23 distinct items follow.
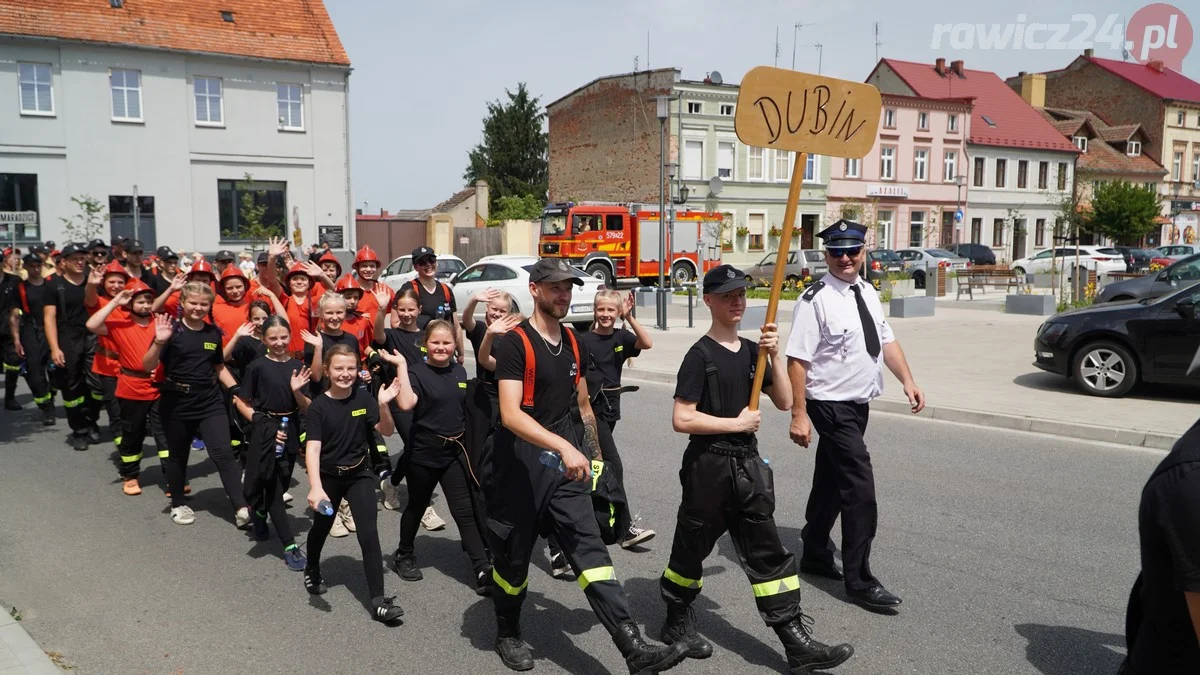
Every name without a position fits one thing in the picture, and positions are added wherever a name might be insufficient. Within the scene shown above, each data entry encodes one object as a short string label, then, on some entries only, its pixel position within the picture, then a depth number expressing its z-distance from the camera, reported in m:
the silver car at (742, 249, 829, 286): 32.90
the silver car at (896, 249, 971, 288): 34.03
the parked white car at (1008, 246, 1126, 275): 34.03
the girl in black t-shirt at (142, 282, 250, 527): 6.43
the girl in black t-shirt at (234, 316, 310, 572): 5.79
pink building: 48.22
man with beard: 3.83
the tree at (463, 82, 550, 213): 67.12
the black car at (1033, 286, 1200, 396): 10.05
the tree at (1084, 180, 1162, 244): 51.25
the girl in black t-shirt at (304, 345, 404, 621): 4.82
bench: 27.48
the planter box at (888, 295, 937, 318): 20.94
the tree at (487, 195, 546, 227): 50.53
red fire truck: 32.22
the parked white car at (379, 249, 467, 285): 24.69
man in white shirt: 4.73
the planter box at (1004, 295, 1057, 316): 21.08
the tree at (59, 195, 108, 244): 29.31
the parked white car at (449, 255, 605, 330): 19.58
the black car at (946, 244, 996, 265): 40.91
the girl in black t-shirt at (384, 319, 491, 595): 5.20
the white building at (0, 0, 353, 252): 30.00
